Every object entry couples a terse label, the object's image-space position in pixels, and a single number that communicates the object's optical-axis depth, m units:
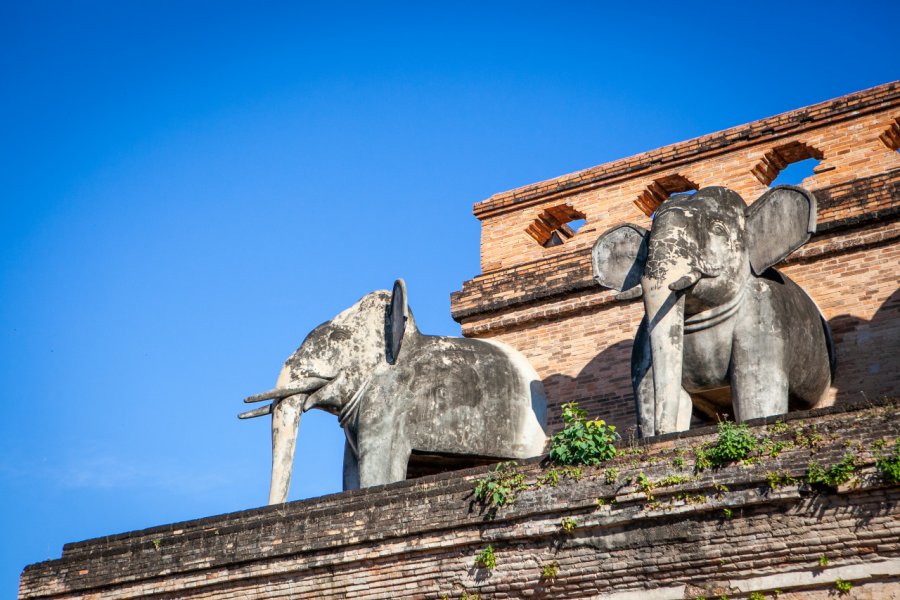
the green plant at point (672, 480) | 19.06
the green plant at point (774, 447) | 18.60
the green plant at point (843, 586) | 17.64
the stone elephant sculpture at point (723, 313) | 22.42
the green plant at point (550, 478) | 20.16
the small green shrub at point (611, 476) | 19.64
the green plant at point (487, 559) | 20.11
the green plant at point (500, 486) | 20.33
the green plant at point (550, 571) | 19.59
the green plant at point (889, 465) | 17.47
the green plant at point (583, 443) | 20.14
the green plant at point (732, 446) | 18.81
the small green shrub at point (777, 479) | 18.27
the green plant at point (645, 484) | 19.23
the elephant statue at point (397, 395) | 25.22
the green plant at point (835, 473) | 17.87
